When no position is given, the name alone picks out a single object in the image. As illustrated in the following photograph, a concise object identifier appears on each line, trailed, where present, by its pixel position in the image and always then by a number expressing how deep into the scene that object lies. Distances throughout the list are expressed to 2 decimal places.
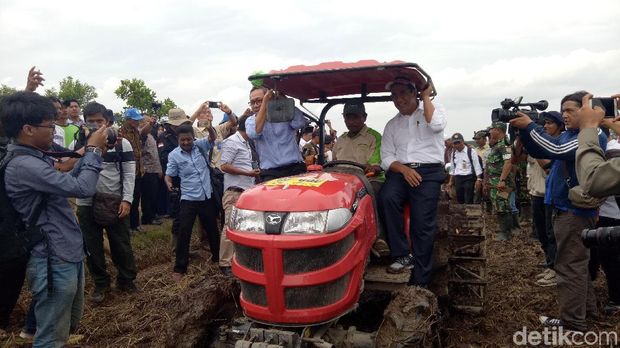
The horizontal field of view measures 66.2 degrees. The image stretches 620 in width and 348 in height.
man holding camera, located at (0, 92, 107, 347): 3.26
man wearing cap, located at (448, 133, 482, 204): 10.94
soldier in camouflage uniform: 8.84
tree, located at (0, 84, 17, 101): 36.01
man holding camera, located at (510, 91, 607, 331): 4.02
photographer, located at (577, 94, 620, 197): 2.65
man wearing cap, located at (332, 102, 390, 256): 4.68
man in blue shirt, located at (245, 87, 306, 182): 5.00
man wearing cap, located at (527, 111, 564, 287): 5.62
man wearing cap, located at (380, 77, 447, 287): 4.07
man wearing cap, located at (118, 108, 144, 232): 8.03
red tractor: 3.02
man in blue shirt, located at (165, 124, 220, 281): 6.26
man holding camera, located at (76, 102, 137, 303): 5.39
